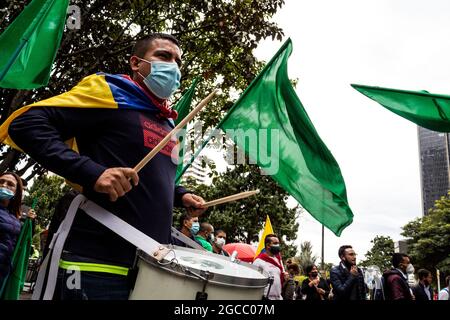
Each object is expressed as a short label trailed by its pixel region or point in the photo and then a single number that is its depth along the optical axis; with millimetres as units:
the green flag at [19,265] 4683
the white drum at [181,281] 1909
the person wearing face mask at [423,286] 8742
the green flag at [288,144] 4336
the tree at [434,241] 40250
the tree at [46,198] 32153
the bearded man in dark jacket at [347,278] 7707
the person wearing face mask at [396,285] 7322
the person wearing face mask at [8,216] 4801
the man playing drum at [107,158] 1944
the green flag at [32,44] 3768
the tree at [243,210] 28781
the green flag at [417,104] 5039
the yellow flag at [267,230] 12755
